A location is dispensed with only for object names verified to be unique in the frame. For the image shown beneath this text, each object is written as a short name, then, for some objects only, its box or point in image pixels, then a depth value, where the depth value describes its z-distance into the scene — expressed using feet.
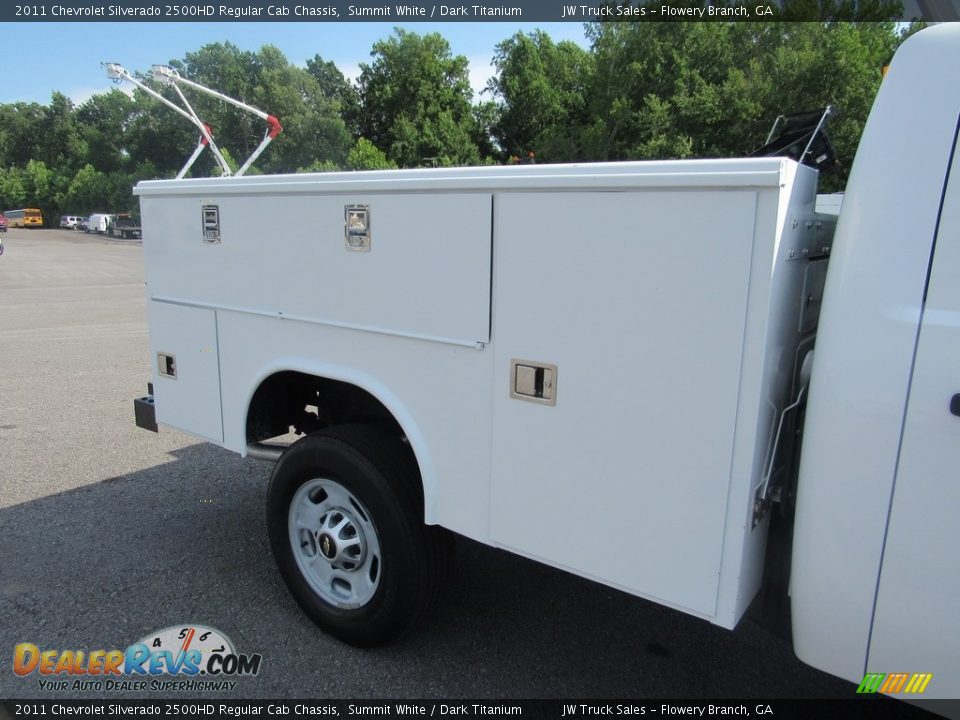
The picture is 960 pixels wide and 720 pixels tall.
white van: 178.45
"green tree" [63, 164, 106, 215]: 217.36
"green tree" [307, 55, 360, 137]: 191.11
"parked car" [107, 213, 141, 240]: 167.22
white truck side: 5.62
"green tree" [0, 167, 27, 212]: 242.78
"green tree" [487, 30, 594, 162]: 140.77
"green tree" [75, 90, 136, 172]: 242.99
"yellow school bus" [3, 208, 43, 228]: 219.61
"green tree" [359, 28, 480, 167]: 154.51
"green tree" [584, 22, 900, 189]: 106.93
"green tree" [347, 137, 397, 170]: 130.72
